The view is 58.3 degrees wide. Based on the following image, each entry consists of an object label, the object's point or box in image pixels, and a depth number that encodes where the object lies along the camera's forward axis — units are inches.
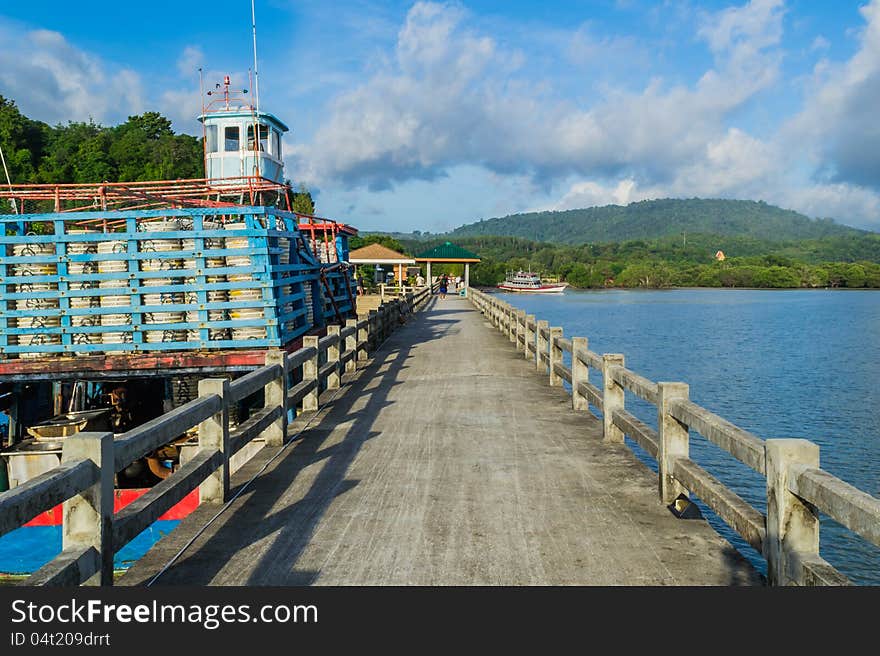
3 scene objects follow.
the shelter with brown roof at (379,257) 2100.1
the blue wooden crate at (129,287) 485.7
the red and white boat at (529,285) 5649.6
